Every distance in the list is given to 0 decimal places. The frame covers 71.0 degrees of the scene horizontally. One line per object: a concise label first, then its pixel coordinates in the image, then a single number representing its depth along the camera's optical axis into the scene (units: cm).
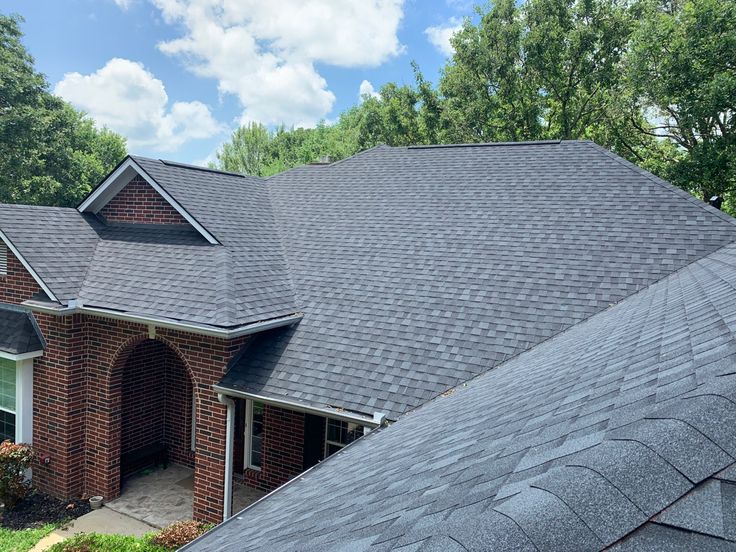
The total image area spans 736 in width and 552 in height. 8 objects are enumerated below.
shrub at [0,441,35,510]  978
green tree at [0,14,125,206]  2784
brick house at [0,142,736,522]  873
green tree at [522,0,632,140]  2567
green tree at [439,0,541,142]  2759
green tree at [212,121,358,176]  5688
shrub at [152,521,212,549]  789
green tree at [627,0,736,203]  1714
